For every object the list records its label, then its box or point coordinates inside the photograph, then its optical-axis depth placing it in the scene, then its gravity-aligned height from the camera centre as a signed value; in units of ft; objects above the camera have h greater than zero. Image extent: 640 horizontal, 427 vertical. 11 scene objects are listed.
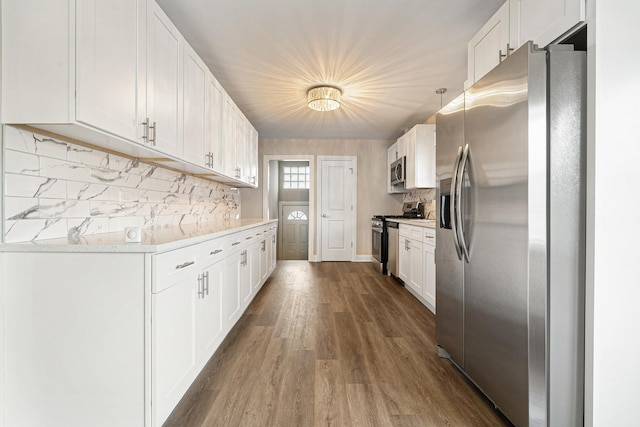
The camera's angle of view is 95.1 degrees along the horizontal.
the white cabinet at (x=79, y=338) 4.16 -1.80
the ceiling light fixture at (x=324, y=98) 11.15 +4.46
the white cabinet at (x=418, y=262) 9.92 -1.85
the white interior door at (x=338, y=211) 19.48 +0.14
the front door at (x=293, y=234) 27.66 -1.99
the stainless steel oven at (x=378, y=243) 15.72 -1.66
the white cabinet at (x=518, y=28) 4.50 +3.57
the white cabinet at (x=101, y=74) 4.12 +2.24
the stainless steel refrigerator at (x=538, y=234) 4.22 -0.30
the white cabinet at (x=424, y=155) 13.92 +2.79
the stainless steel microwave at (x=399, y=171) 15.67 +2.39
